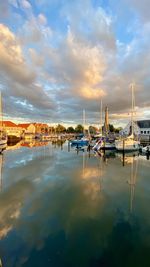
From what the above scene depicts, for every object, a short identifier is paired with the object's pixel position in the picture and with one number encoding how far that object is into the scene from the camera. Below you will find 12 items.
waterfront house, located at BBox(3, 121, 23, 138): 64.82
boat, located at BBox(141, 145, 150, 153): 19.92
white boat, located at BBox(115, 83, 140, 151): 21.77
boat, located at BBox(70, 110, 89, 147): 32.98
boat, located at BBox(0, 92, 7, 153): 23.38
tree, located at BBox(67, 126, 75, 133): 93.10
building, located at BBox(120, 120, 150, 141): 43.29
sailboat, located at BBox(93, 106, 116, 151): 23.67
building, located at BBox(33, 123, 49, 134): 83.28
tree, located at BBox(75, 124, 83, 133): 88.49
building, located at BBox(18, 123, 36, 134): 75.48
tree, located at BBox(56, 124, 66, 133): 86.84
